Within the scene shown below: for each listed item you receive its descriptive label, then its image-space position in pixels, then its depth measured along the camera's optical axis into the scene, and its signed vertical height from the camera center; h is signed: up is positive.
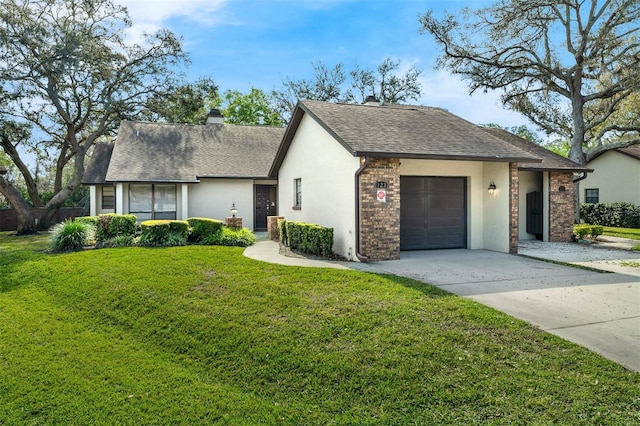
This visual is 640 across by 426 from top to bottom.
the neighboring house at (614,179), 22.31 +1.37
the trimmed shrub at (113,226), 12.42 -0.59
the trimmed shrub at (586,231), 14.45 -1.03
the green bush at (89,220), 12.32 -0.39
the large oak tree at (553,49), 19.02 +7.88
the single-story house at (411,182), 9.70 +0.64
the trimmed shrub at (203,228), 12.66 -0.68
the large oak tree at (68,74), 19.59 +7.22
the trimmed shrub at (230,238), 12.39 -1.01
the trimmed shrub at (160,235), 11.80 -0.83
